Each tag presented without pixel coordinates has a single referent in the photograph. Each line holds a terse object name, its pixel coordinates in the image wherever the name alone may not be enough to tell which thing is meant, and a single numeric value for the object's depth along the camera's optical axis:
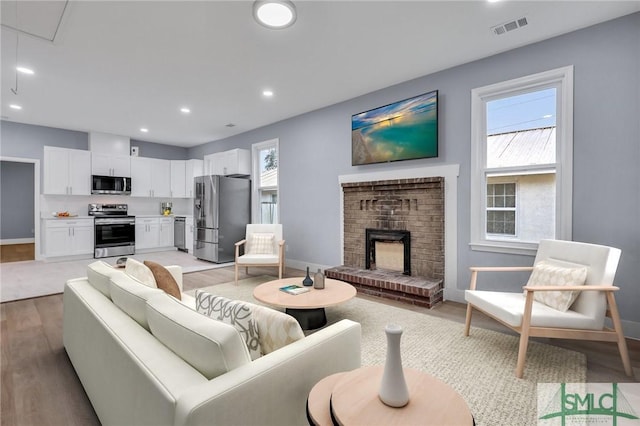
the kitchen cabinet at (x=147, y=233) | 6.98
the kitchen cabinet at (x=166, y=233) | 7.36
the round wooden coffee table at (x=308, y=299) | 2.53
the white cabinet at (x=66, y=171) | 5.91
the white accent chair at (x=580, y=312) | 2.02
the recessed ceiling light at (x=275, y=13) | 2.43
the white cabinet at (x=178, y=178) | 7.67
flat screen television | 3.76
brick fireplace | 3.69
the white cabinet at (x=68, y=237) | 5.79
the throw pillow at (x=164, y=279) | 2.05
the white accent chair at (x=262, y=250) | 4.41
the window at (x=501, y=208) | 3.32
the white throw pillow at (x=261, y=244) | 4.89
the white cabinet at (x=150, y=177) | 7.06
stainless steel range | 6.38
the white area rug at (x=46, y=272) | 3.99
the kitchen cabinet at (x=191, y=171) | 7.63
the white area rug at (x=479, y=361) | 1.73
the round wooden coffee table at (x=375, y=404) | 0.92
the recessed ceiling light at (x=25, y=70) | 3.53
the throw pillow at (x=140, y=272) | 1.98
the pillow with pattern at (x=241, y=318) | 1.29
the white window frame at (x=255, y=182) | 6.33
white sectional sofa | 0.92
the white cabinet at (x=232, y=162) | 6.32
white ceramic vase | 0.98
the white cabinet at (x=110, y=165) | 6.46
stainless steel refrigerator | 5.94
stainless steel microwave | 6.46
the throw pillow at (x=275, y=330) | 1.25
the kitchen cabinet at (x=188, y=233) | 7.18
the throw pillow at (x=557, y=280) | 2.19
